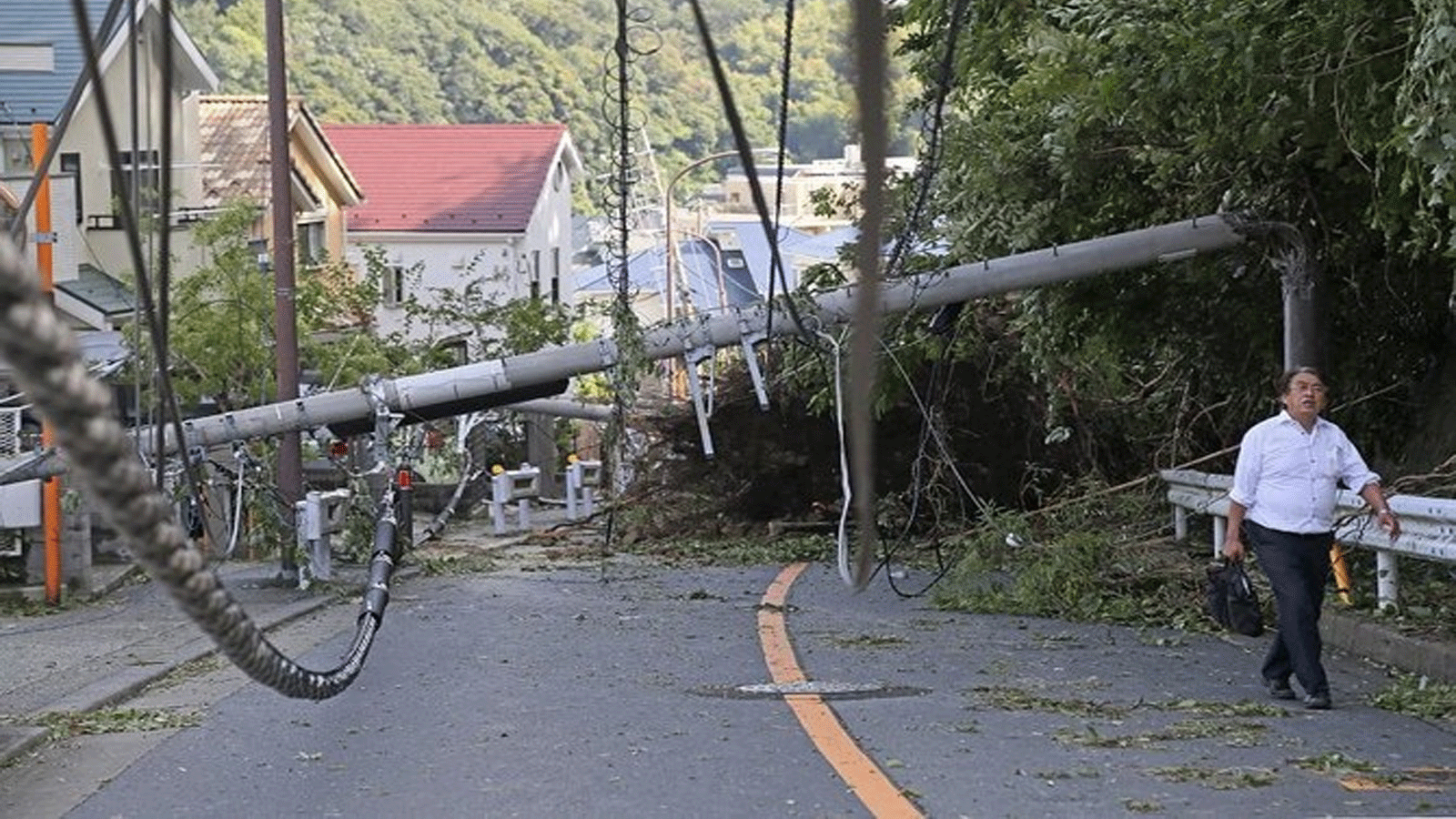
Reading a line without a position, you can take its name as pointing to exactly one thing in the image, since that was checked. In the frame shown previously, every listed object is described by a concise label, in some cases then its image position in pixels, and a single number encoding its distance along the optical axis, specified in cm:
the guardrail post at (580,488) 3600
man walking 1156
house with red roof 5631
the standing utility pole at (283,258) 2156
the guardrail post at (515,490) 3316
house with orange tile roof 4200
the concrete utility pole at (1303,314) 1859
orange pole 2020
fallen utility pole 1848
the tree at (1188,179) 1380
